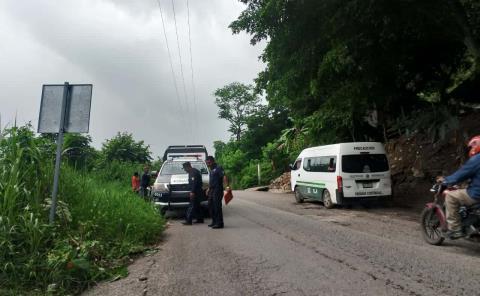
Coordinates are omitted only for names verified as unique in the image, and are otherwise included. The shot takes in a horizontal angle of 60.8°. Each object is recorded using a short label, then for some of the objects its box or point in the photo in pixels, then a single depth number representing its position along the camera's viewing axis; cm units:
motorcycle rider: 627
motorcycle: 638
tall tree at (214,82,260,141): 7350
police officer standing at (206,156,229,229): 989
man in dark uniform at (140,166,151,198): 1511
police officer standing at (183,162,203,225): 1071
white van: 1334
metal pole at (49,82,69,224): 596
